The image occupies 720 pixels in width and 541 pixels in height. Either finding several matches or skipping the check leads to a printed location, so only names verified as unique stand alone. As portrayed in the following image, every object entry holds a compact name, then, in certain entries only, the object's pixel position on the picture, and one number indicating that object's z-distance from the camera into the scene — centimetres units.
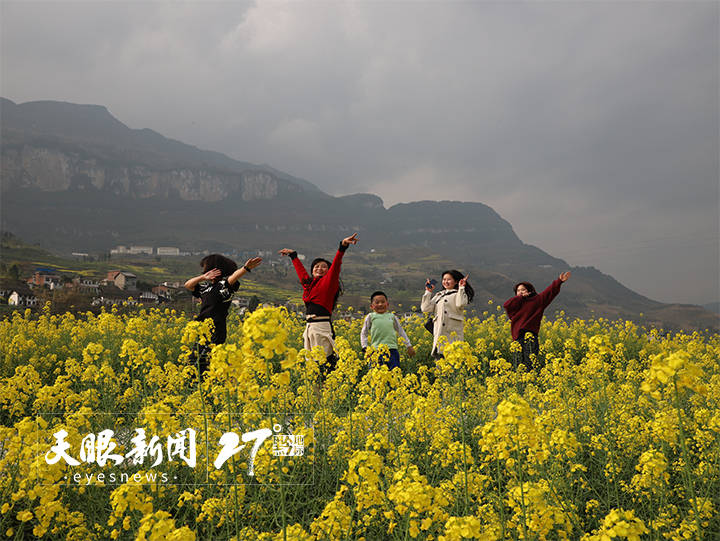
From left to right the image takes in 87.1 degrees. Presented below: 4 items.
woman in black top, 574
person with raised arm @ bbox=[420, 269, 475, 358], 708
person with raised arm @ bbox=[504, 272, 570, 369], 755
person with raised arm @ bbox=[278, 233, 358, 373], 600
